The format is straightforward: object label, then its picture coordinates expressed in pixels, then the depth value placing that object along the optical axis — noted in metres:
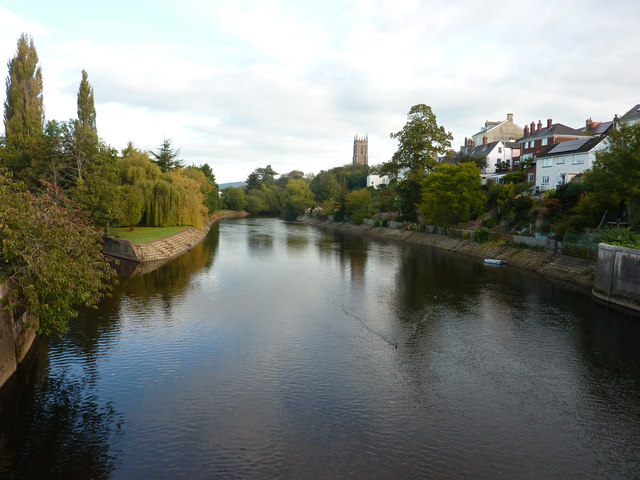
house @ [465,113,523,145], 94.75
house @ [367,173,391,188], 136.75
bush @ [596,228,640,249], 29.66
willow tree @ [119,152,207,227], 54.47
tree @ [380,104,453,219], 66.19
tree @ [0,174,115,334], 14.70
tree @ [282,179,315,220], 127.56
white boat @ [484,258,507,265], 44.84
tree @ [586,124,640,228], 33.62
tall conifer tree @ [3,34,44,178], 52.03
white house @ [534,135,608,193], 54.31
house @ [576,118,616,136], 69.96
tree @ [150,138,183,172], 75.31
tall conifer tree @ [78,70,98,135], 60.09
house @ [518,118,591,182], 65.94
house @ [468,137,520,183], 80.86
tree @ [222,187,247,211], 145.38
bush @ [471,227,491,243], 51.91
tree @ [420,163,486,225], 57.31
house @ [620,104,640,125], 54.53
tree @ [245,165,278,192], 175.00
